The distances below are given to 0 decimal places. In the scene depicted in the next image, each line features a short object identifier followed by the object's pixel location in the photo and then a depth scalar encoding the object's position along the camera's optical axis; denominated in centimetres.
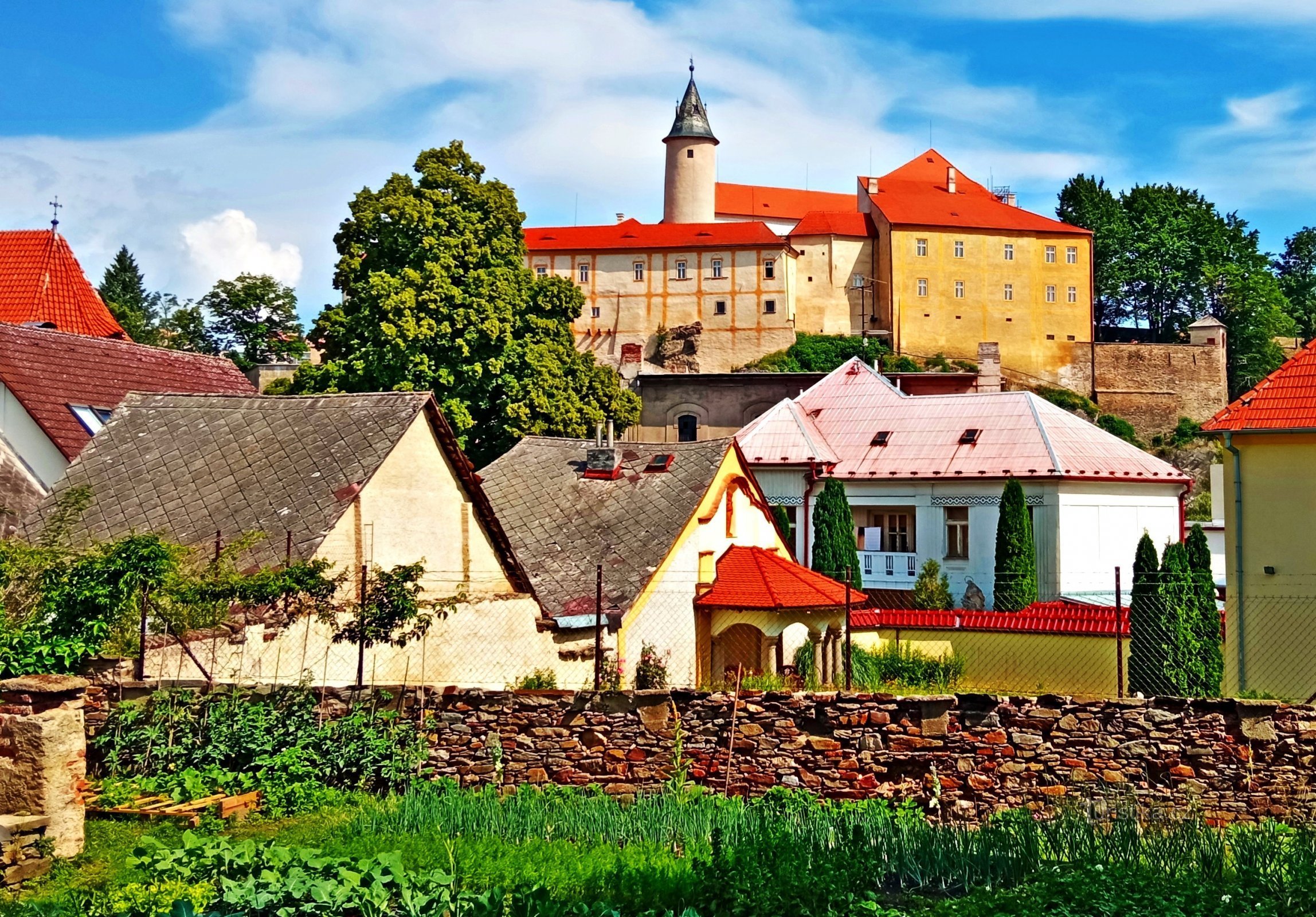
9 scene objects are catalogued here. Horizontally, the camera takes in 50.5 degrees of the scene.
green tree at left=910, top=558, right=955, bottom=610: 3334
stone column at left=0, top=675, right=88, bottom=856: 946
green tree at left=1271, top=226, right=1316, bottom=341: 9206
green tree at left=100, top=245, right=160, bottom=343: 8725
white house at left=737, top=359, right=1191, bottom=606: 3362
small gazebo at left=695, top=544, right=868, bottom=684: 1947
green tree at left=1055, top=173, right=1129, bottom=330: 8331
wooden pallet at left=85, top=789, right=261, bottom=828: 1044
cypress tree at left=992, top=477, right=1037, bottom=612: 3111
